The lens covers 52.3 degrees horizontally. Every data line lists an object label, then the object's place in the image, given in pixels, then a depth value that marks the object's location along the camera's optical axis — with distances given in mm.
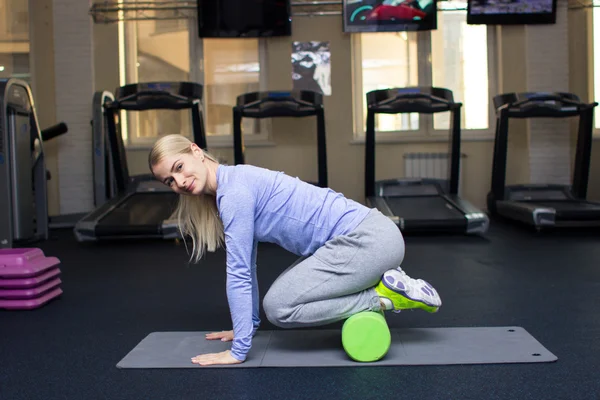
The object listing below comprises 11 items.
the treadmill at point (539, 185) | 5758
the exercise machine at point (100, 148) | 6008
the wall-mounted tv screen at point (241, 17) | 6488
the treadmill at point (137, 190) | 5000
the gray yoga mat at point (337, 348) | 1905
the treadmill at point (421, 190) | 5090
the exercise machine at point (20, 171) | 4793
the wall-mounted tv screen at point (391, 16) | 6406
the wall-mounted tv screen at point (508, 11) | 6492
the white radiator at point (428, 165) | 6766
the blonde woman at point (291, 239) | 1857
